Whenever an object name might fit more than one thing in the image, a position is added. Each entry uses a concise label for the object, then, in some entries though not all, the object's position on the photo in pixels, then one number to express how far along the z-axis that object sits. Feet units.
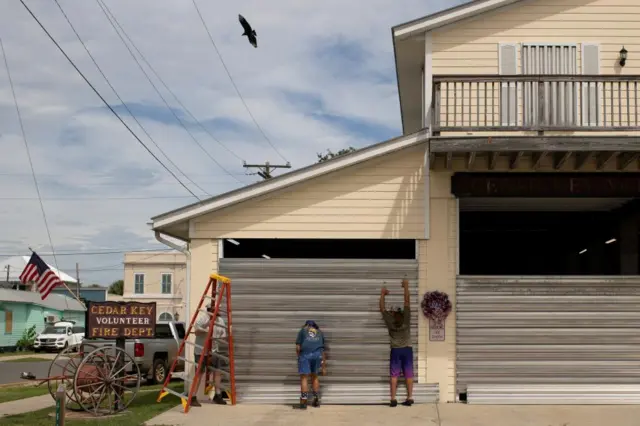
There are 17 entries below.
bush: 153.28
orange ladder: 42.75
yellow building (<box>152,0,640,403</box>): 43.65
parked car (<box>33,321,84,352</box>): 144.66
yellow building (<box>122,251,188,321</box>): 201.77
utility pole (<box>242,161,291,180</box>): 136.26
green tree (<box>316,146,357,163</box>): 154.45
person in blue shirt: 42.34
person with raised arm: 42.70
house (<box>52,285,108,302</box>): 222.69
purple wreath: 43.78
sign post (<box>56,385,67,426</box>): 26.18
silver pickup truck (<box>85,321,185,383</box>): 63.46
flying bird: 56.80
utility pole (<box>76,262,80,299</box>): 199.52
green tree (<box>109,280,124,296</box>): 371.64
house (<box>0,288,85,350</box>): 150.71
